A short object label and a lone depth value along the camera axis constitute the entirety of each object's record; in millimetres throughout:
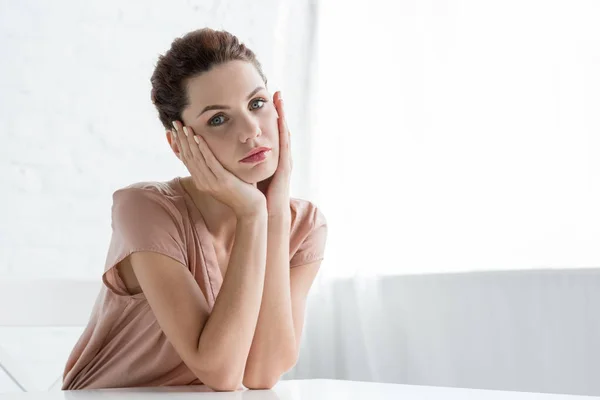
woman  1840
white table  1686
